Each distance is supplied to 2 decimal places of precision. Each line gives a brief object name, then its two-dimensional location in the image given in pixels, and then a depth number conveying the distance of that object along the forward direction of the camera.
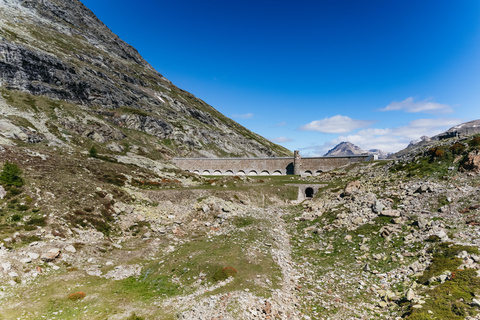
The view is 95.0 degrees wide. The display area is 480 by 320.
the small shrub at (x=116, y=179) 46.00
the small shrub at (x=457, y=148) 35.33
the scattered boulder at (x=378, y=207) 29.83
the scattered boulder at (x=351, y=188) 41.02
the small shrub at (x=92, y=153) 65.55
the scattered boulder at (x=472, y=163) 29.89
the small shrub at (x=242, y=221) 35.72
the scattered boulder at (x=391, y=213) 27.52
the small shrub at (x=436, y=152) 37.44
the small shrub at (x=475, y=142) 33.89
